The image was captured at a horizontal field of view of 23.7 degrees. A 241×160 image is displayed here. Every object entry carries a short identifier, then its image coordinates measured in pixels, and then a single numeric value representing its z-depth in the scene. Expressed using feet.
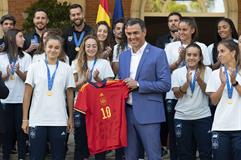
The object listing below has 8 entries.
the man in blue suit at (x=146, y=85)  20.89
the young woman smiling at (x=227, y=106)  20.54
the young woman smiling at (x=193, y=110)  23.90
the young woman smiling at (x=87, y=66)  24.67
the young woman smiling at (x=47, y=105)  22.30
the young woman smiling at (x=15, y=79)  26.25
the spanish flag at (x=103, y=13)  34.61
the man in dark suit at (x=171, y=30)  27.86
